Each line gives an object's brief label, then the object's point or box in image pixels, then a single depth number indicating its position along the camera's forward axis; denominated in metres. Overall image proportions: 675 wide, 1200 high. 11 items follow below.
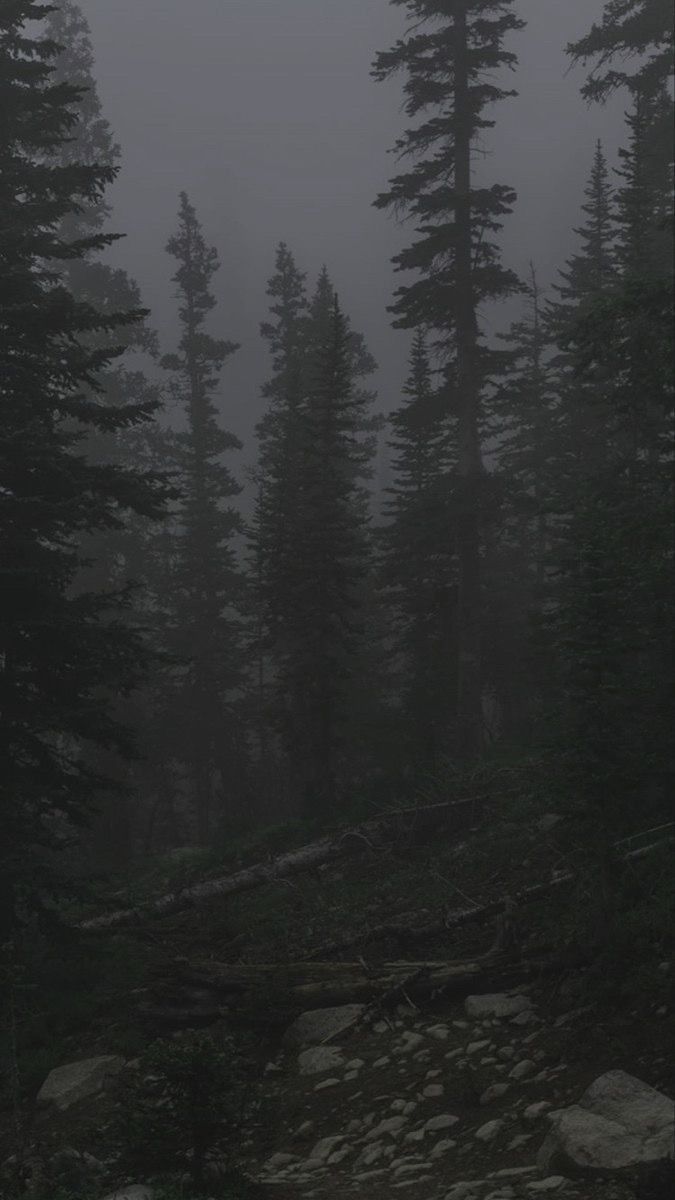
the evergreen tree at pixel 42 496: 11.43
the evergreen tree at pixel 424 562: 23.89
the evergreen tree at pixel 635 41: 21.73
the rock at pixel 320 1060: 7.85
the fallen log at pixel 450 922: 8.93
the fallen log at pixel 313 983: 8.23
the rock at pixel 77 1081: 8.89
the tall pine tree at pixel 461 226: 23.16
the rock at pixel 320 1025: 8.45
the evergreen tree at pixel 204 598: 33.00
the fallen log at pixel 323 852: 14.76
